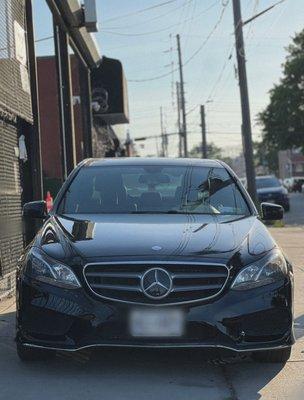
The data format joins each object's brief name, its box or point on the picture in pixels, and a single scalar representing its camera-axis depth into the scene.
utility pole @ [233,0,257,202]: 20.91
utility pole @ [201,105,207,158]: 50.84
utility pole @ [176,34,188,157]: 54.88
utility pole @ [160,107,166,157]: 102.87
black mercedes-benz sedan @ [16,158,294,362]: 4.36
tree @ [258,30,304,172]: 50.88
